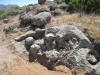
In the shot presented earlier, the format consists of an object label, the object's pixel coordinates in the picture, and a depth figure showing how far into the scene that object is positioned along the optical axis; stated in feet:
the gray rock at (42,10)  17.51
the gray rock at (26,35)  13.24
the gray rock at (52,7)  19.79
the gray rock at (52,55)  10.42
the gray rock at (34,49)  11.27
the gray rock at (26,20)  15.89
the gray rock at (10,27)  16.31
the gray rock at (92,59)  10.13
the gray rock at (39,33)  13.16
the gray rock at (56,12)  17.80
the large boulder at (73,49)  10.07
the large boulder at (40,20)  14.37
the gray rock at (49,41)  11.56
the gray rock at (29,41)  12.30
